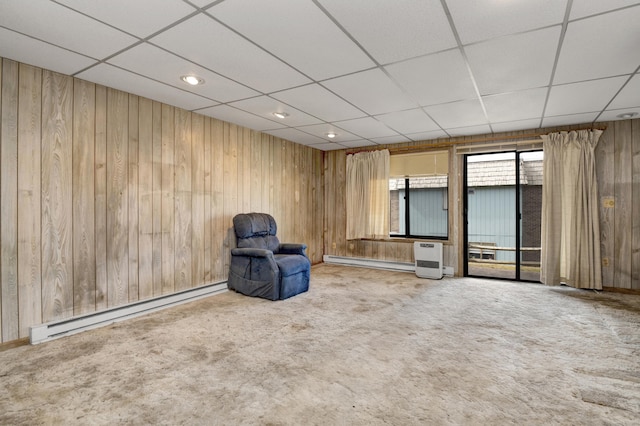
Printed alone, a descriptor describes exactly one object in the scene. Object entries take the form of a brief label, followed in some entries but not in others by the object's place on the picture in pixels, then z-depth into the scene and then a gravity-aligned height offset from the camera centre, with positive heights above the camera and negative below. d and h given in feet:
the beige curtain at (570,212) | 14.32 +0.17
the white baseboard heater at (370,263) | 19.06 -3.09
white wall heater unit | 17.21 -2.48
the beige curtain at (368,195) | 19.53 +1.31
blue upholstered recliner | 12.96 -2.12
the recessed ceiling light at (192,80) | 9.61 +4.23
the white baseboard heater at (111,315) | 8.88 -3.33
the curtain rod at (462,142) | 15.60 +4.07
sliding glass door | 23.56 +0.19
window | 18.61 +1.41
